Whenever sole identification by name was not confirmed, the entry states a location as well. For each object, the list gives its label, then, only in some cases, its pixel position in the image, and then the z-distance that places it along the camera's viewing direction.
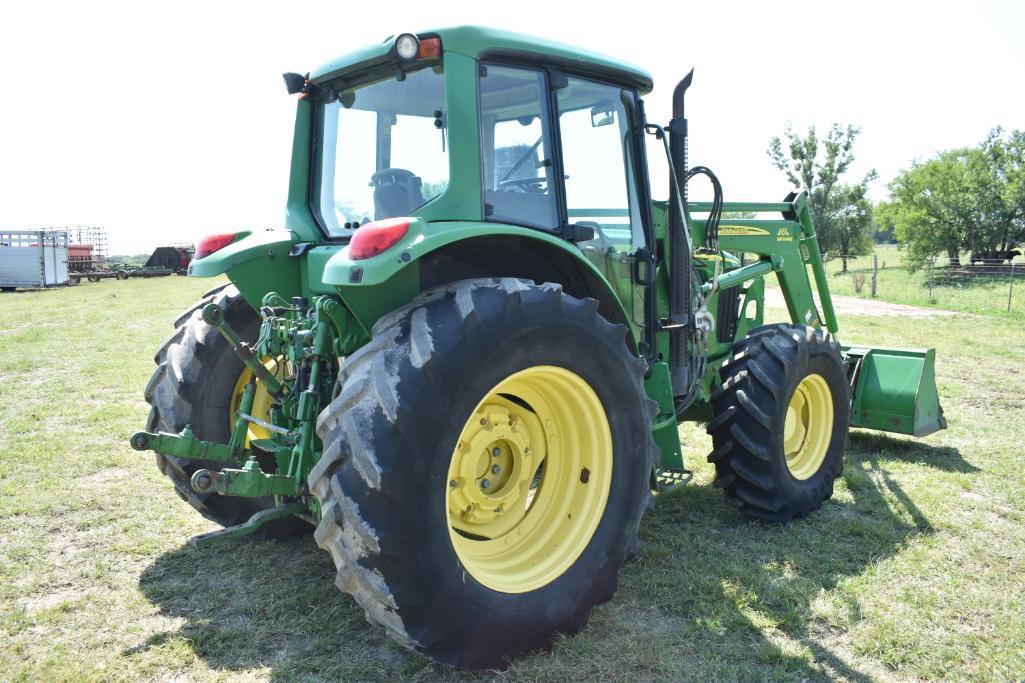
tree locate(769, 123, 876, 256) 46.47
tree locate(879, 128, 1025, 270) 37.75
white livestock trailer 25.09
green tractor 2.61
